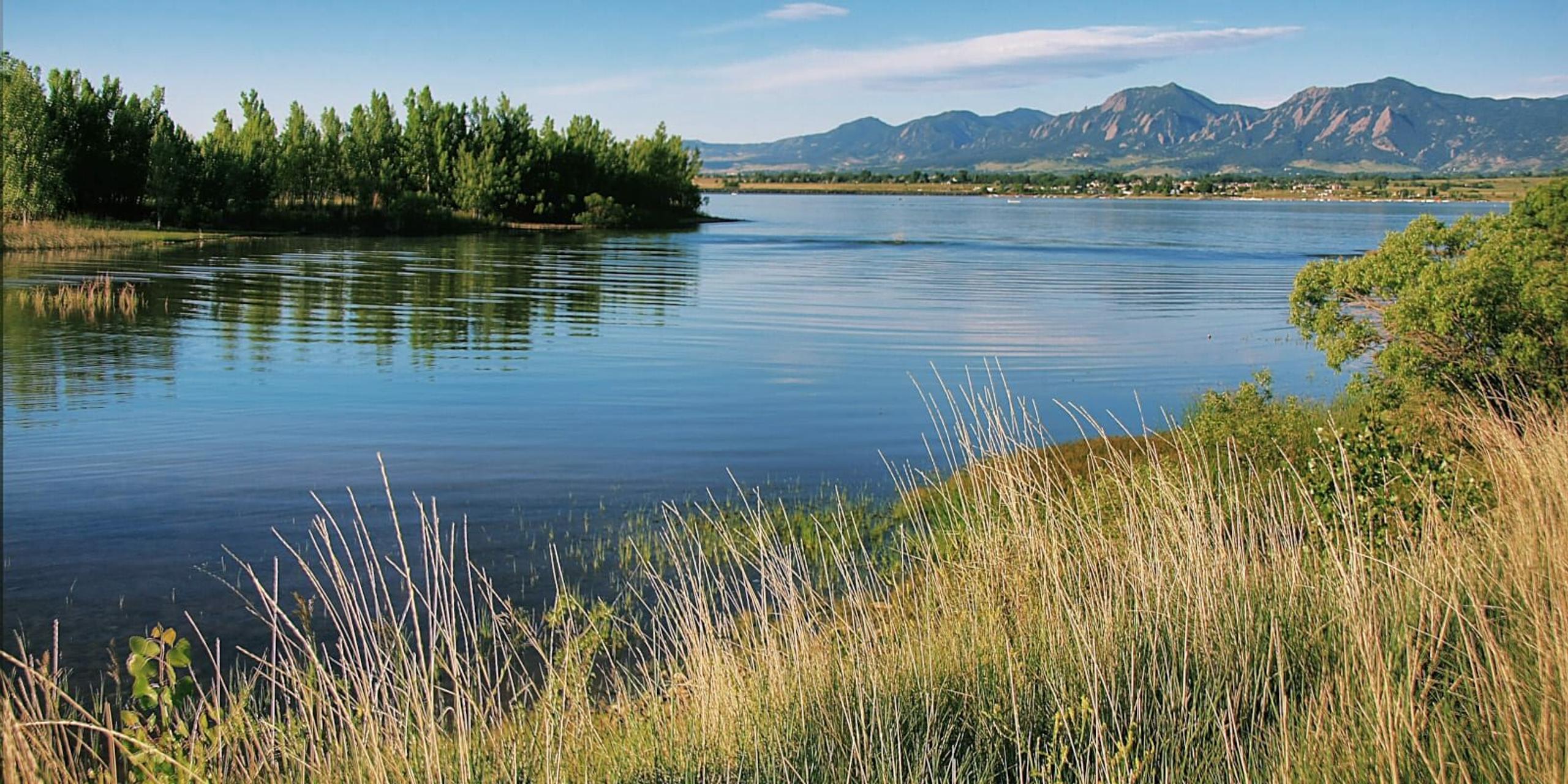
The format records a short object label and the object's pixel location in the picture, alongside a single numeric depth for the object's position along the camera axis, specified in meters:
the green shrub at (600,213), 110.31
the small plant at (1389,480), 9.19
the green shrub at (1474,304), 13.84
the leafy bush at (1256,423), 13.03
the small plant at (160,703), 4.67
